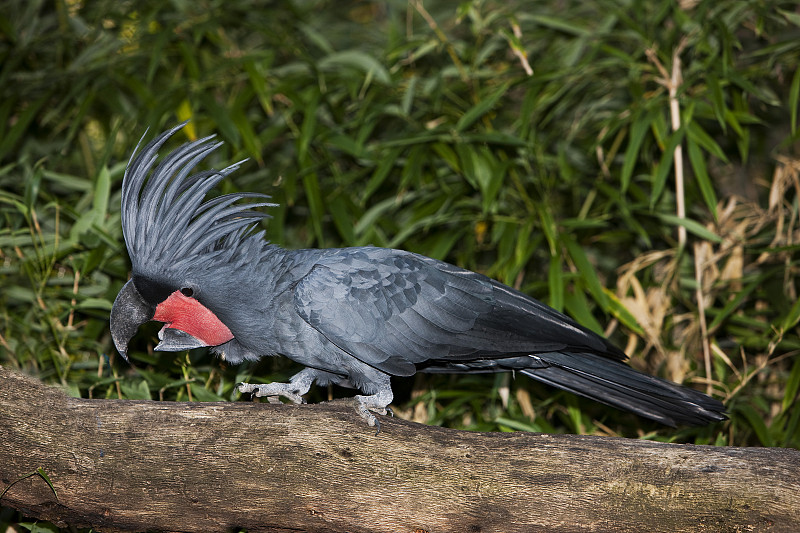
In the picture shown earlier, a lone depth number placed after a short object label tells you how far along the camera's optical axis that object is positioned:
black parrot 4.77
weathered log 4.05
